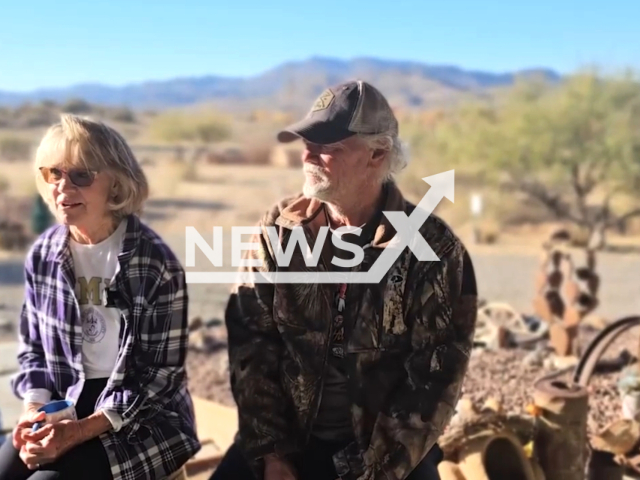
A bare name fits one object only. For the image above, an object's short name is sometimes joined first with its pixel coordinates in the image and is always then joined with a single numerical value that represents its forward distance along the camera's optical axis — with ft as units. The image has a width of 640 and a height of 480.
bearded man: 6.74
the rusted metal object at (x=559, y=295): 15.62
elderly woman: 6.81
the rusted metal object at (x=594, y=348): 10.71
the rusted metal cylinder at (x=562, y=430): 8.20
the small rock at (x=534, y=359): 15.21
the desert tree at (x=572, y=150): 48.14
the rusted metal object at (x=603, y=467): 8.71
